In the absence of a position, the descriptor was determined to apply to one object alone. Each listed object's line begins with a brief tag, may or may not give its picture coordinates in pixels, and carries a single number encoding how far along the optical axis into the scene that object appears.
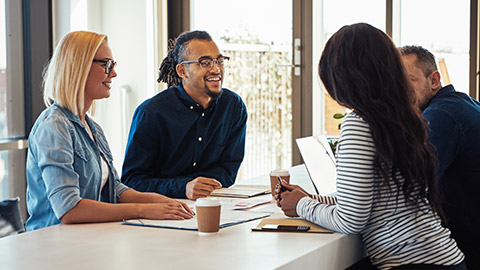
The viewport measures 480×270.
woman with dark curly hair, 3.39
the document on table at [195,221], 3.59
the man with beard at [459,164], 3.92
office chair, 4.18
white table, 3.20
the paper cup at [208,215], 3.47
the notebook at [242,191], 4.15
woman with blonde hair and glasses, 3.68
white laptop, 4.13
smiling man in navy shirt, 4.46
